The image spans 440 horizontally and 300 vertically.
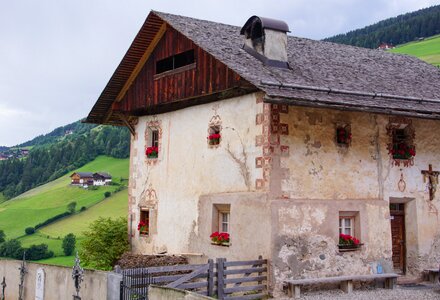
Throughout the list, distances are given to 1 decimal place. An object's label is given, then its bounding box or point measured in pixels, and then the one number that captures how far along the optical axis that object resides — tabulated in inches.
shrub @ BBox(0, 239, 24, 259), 2657.5
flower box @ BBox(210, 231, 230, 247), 656.4
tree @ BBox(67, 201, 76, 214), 3107.8
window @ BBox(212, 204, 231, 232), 672.7
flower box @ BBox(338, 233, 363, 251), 629.2
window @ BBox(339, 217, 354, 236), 647.1
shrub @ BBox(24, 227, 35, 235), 2913.4
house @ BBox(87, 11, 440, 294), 606.2
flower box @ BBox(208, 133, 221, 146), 685.3
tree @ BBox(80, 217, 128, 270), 831.7
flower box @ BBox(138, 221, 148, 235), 814.5
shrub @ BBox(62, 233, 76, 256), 2551.7
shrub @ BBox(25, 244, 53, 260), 2544.3
